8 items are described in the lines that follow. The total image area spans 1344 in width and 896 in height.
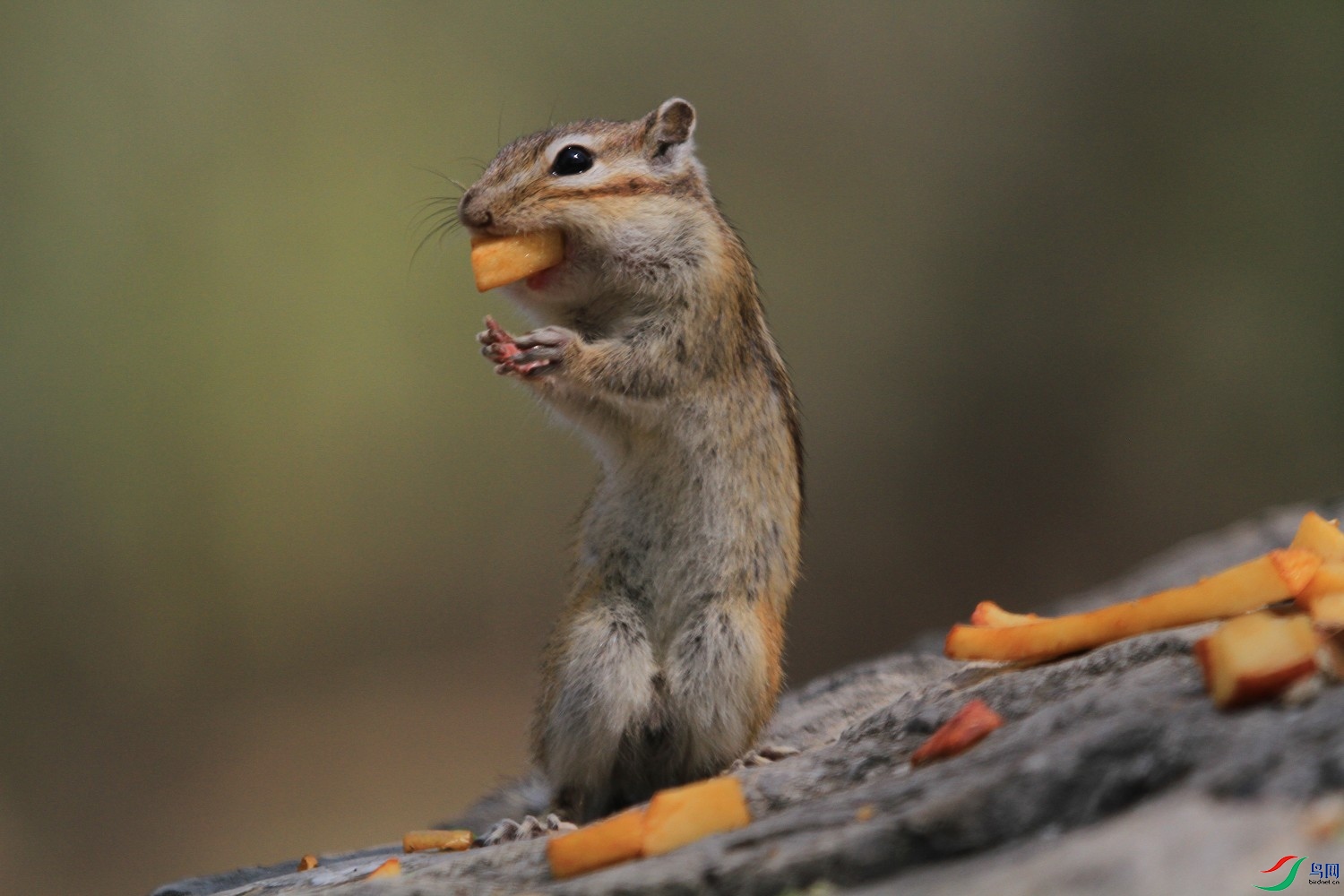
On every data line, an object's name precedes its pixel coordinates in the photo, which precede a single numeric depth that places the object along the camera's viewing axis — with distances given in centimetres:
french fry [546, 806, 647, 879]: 404
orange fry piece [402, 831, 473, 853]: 533
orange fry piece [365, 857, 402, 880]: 457
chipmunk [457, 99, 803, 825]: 557
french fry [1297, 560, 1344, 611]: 393
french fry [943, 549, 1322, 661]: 418
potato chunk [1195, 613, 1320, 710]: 337
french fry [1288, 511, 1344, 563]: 446
